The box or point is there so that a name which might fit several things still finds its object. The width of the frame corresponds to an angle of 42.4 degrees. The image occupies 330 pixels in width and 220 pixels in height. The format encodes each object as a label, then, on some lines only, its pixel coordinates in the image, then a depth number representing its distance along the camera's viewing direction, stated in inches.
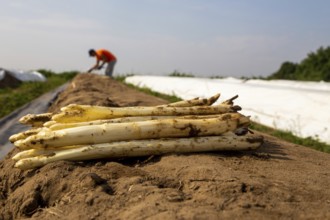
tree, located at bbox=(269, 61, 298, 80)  1193.9
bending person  650.0
